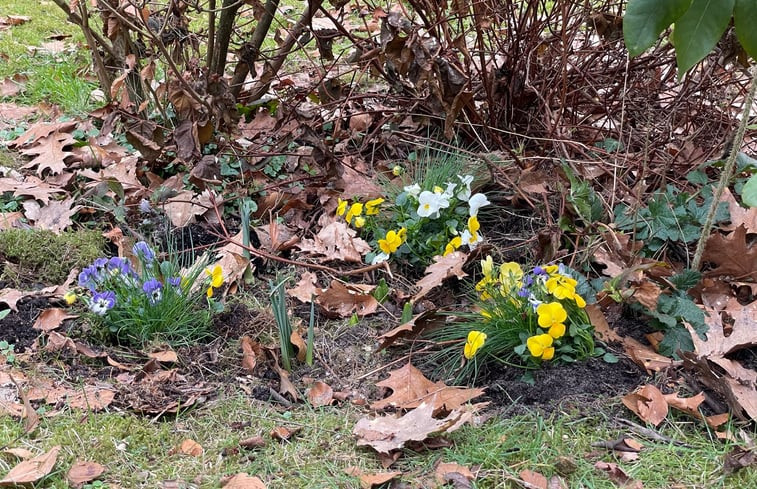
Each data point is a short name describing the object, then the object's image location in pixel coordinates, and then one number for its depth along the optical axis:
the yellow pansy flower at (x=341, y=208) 2.79
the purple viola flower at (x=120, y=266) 2.32
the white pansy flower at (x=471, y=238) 2.60
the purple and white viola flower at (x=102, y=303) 2.22
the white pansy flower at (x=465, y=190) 2.75
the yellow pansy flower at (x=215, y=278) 2.38
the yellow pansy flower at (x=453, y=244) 2.54
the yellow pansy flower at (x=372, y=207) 2.75
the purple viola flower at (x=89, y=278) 2.31
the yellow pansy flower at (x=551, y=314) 1.98
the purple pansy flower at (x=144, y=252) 2.33
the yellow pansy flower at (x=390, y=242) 2.54
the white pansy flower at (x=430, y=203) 2.65
